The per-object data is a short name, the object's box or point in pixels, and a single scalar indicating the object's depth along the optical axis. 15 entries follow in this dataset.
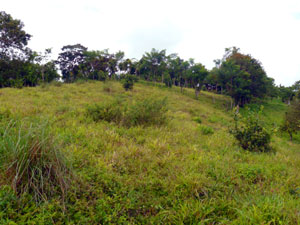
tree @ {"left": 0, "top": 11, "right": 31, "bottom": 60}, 19.69
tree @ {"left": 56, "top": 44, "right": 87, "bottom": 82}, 35.35
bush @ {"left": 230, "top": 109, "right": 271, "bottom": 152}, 5.17
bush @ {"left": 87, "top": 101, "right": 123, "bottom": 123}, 6.16
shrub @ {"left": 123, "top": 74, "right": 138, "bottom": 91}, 20.13
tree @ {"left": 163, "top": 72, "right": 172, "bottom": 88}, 33.50
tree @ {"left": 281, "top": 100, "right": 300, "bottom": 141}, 14.20
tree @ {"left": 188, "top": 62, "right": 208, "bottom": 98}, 27.52
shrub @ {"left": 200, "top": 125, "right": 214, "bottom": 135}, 6.71
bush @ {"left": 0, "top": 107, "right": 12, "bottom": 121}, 5.00
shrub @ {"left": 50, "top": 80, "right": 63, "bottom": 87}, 17.58
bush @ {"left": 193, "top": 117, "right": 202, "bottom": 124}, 10.61
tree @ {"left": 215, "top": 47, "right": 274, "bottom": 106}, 24.88
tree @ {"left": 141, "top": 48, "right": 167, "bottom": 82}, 33.78
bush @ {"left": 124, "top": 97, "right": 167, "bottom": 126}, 6.14
